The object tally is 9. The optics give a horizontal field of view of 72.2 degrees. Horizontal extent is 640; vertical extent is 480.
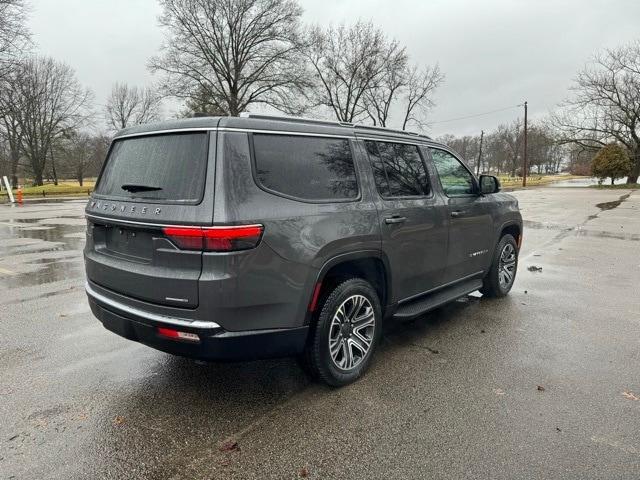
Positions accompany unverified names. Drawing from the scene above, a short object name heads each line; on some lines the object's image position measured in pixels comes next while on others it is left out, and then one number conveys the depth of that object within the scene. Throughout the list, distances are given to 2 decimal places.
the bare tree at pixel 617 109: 39.84
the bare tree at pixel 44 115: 46.12
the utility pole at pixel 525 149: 44.67
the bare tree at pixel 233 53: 33.25
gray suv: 2.62
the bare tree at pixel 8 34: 22.56
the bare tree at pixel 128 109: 57.03
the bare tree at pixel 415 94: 46.41
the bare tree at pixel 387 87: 42.34
